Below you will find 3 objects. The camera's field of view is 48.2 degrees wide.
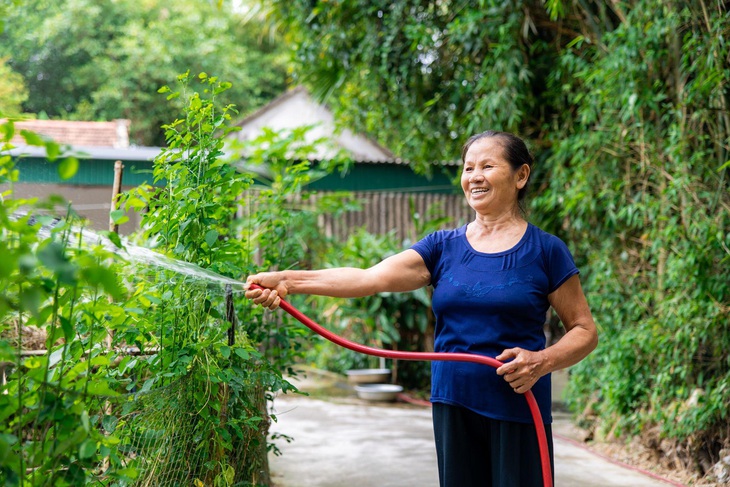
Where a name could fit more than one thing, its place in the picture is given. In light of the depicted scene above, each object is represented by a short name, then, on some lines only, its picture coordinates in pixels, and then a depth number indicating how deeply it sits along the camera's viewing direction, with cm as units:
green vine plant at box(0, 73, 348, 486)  169
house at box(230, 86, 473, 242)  899
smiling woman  229
